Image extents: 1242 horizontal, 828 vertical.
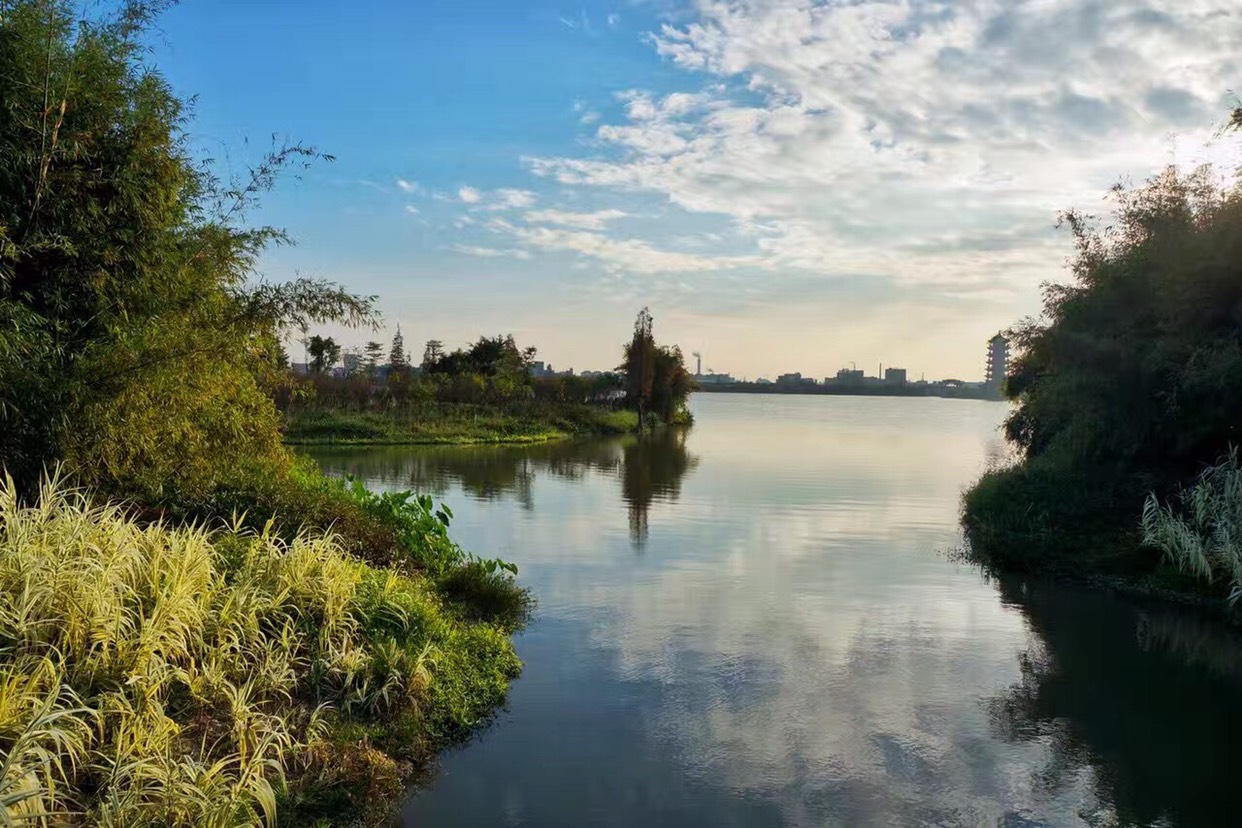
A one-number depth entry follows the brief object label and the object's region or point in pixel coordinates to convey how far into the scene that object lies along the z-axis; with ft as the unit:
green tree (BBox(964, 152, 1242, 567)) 40.16
